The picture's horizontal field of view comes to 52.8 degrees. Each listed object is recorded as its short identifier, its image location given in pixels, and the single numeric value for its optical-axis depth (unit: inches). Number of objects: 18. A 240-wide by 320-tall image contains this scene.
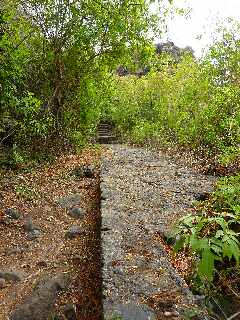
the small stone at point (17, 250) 124.4
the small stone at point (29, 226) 139.7
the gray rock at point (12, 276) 110.0
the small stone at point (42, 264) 116.6
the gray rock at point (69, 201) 164.2
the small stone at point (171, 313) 78.2
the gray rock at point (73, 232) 136.8
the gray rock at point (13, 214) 148.4
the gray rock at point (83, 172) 206.2
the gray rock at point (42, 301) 93.2
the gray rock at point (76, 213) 153.7
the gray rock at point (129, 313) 77.0
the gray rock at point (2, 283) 107.0
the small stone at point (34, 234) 134.8
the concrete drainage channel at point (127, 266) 82.0
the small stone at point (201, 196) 166.3
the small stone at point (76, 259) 117.5
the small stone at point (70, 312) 93.2
